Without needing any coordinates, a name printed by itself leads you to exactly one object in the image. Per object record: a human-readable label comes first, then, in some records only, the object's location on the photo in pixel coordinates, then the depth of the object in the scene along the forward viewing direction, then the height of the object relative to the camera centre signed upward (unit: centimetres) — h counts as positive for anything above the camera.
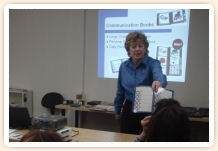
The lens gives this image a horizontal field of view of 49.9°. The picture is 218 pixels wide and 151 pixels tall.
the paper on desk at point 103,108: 355 -55
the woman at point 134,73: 243 -1
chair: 425 -50
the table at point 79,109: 309 -58
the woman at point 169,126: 134 -31
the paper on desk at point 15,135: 203 -56
